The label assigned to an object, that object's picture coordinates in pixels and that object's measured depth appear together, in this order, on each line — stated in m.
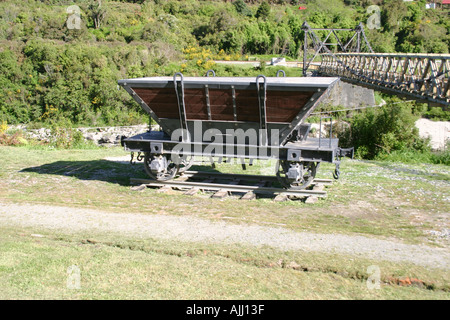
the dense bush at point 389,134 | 18.16
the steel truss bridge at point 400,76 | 11.97
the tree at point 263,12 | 56.53
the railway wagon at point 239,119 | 9.44
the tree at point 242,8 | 57.84
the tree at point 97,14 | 49.76
